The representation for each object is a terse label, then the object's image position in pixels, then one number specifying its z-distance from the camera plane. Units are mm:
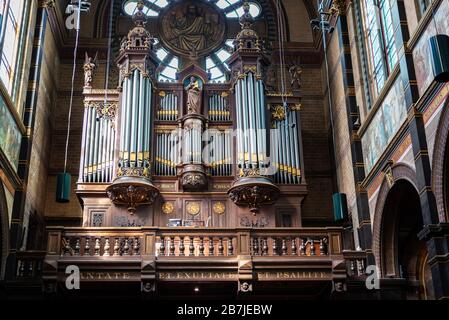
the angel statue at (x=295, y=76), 19047
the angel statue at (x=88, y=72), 18594
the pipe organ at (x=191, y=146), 16859
